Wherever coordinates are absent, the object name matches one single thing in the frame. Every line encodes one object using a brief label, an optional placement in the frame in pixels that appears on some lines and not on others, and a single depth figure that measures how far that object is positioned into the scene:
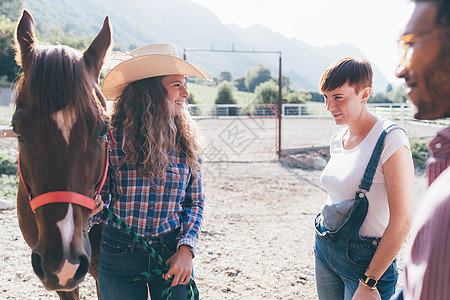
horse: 1.18
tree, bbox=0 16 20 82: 19.00
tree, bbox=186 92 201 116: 30.19
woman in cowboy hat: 1.58
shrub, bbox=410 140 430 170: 9.09
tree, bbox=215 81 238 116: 36.38
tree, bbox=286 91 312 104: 34.36
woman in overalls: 1.44
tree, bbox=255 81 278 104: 34.71
